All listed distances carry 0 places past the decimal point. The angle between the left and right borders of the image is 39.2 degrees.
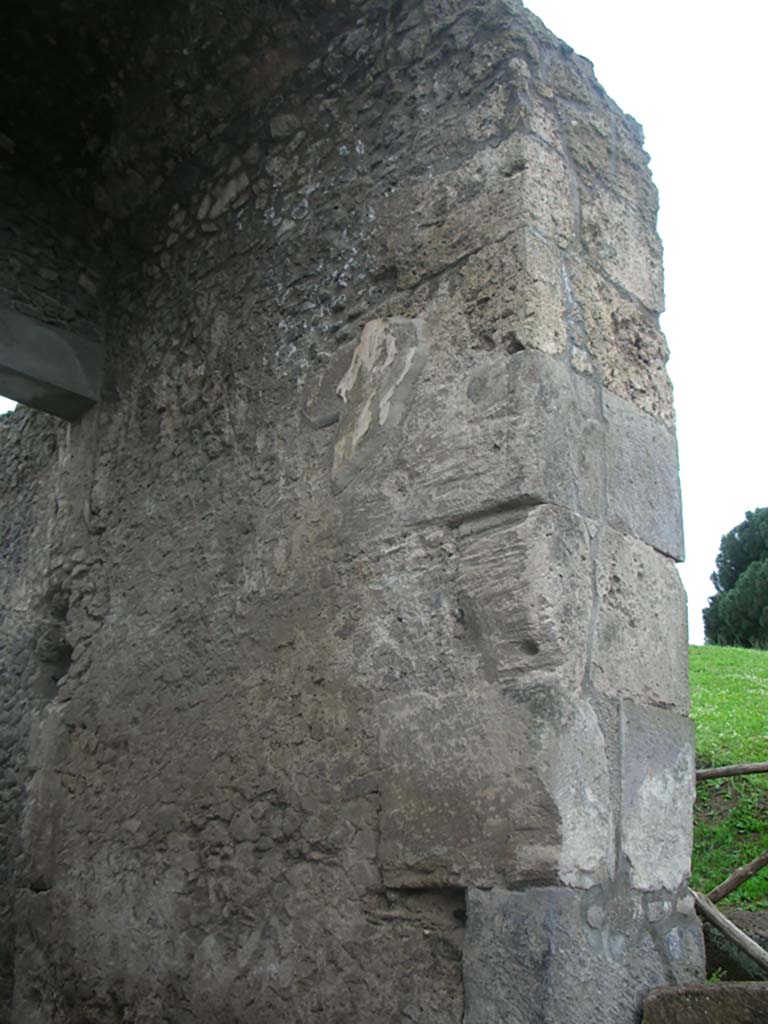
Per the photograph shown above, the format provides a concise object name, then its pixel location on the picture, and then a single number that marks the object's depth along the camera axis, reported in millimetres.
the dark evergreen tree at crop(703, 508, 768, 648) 17328
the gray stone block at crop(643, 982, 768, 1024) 2139
